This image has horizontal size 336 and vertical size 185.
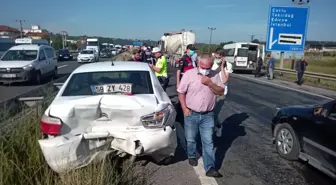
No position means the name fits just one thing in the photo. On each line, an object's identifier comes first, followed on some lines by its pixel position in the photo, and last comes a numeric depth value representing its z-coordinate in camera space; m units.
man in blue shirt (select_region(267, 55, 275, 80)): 22.77
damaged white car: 3.54
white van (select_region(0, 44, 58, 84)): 14.32
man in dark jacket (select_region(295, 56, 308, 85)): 18.99
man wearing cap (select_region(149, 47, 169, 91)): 9.27
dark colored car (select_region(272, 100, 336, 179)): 4.37
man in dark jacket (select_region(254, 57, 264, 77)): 25.26
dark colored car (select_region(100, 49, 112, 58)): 55.12
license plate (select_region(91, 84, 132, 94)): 4.61
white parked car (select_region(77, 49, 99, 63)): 34.31
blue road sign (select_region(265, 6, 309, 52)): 22.98
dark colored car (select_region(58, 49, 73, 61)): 41.96
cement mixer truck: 31.77
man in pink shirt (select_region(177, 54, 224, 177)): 4.48
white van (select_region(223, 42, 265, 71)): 28.95
